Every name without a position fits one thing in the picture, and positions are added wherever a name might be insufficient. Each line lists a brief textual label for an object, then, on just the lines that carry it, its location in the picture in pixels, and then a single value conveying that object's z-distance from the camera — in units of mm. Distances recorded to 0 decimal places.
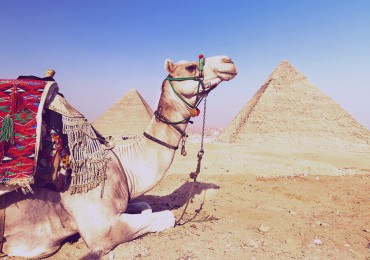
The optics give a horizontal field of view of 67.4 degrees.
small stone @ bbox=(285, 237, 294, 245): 3288
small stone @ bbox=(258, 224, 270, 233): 3700
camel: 2646
